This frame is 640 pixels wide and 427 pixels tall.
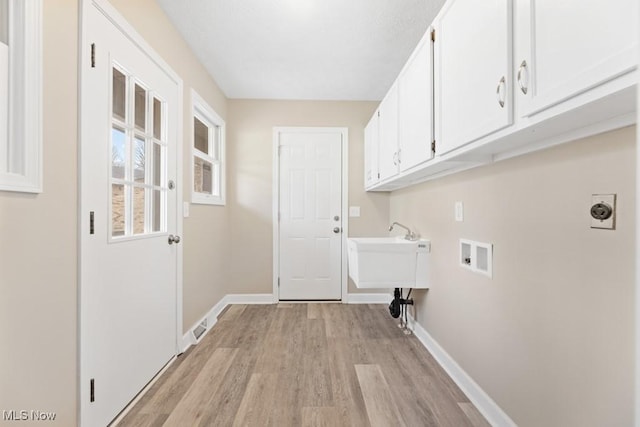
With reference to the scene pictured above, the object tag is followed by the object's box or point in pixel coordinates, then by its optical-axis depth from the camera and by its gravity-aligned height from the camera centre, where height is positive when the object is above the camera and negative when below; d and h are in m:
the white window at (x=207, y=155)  2.77 +0.58
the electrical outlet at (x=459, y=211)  1.90 +0.02
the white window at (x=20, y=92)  1.02 +0.41
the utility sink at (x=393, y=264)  2.45 -0.40
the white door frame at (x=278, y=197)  3.65 +0.20
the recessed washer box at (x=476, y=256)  1.60 -0.24
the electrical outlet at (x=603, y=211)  0.94 +0.01
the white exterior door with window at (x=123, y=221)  1.38 -0.05
